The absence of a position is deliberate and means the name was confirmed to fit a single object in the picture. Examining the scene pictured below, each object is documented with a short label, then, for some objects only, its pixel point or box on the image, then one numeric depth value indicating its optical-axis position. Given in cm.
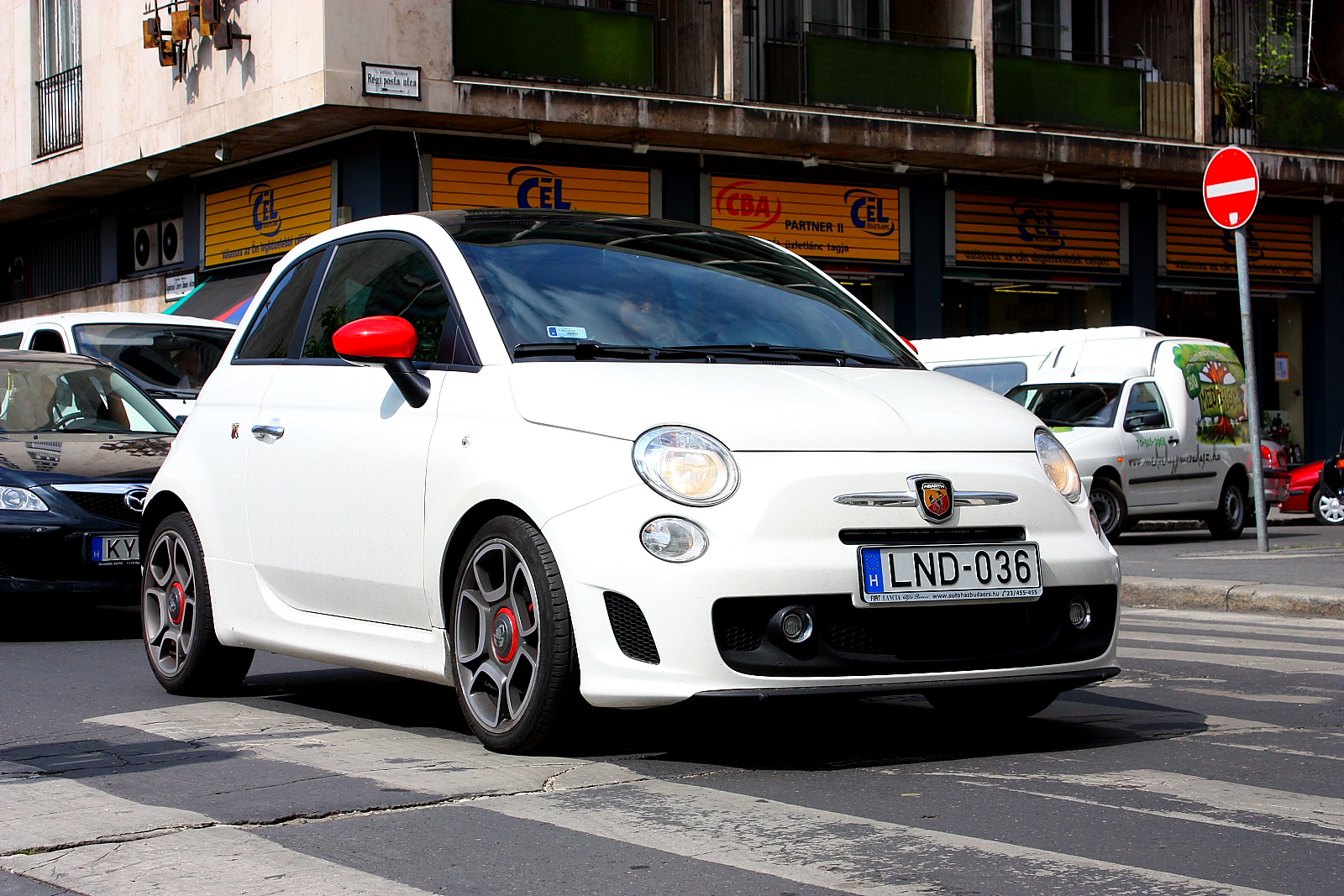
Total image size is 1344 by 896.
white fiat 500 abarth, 454
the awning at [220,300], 2280
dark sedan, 852
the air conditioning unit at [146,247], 2636
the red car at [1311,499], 2055
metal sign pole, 1199
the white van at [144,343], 1335
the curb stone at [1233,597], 984
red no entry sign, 1228
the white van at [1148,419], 1728
